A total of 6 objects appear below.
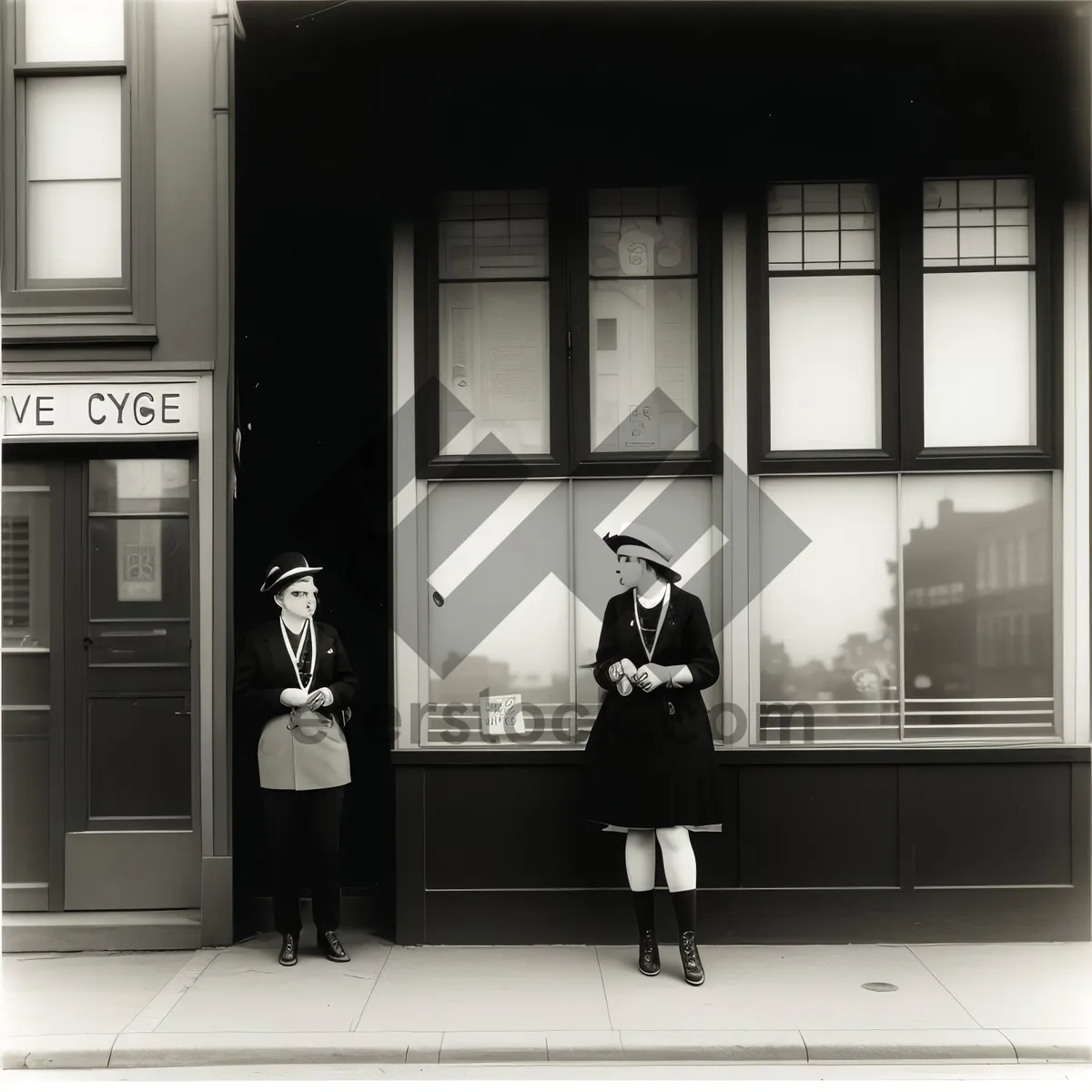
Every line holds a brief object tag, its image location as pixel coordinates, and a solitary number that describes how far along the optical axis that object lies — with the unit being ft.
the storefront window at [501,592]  22.20
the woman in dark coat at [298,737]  20.33
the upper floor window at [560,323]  22.31
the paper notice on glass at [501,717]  21.98
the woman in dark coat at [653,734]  19.43
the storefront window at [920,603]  22.13
